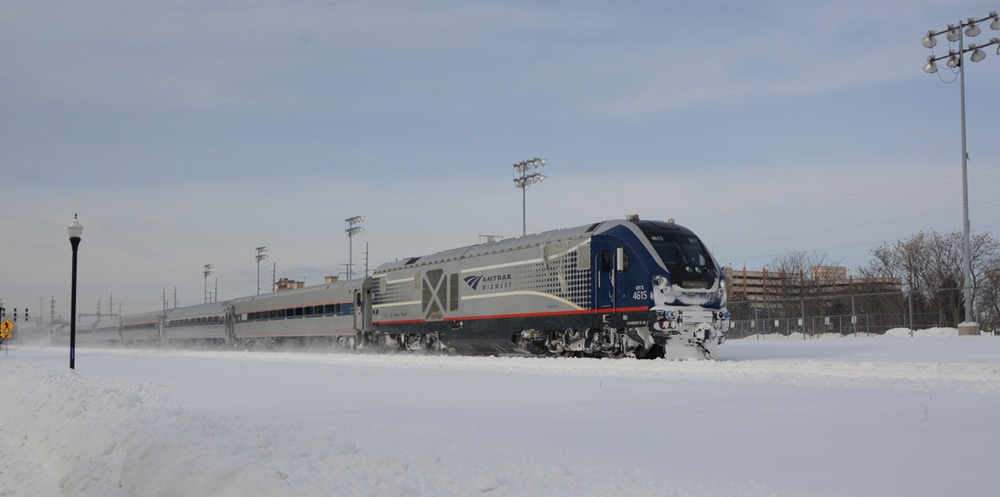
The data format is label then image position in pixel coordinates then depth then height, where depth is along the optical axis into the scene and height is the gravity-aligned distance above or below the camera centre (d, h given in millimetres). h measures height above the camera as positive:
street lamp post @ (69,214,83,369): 25547 +2034
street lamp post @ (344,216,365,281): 86625 +7529
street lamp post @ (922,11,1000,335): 34844 +10451
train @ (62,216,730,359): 21953 +86
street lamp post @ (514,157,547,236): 59844 +8873
